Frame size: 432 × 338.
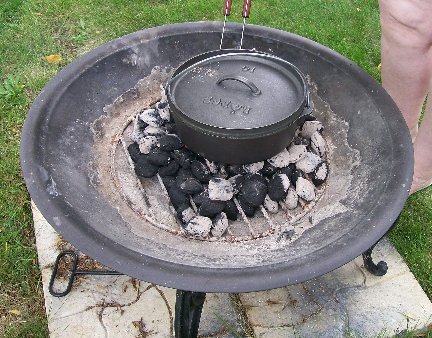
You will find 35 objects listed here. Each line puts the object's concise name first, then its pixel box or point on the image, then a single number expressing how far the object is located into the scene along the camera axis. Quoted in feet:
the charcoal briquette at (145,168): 6.45
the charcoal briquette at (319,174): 6.38
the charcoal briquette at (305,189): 6.18
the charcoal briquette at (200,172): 6.33
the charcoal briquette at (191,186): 6.19
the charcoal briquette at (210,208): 6.05
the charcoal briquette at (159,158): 6.40
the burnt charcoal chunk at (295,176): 6.39
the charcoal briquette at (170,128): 6.89
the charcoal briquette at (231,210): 6.15
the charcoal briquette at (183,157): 6.45
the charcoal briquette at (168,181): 6.40
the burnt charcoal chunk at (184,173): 6.42
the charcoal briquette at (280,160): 6.40
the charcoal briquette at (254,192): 6.08
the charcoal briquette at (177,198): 6.23
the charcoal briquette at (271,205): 6.23
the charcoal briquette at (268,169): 6.41
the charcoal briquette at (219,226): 5.94
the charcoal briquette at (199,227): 5.84
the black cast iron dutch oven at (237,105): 5.43
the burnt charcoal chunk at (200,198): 6.13
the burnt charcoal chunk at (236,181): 6.27
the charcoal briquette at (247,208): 6.19
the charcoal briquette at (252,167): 6.37
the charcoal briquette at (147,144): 6.64
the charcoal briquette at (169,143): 6.51
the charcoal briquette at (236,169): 6.42
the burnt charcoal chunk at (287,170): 6.40
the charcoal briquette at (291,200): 6.20
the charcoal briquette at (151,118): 6.92
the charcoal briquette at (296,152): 6.52
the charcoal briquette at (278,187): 6.17
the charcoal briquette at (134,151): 6.65
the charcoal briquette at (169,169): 6.45
